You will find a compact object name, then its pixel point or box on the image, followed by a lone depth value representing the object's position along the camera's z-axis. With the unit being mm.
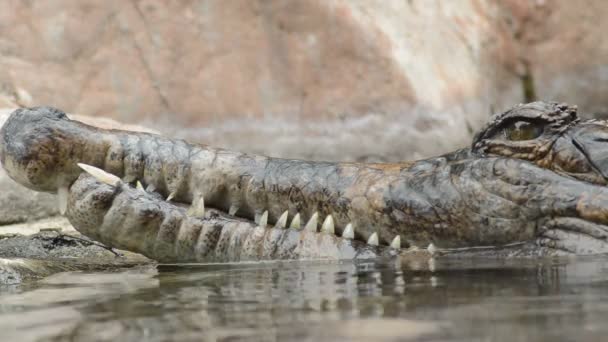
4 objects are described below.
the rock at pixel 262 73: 17297
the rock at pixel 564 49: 19734
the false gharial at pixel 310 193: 7398
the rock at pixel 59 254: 7109
